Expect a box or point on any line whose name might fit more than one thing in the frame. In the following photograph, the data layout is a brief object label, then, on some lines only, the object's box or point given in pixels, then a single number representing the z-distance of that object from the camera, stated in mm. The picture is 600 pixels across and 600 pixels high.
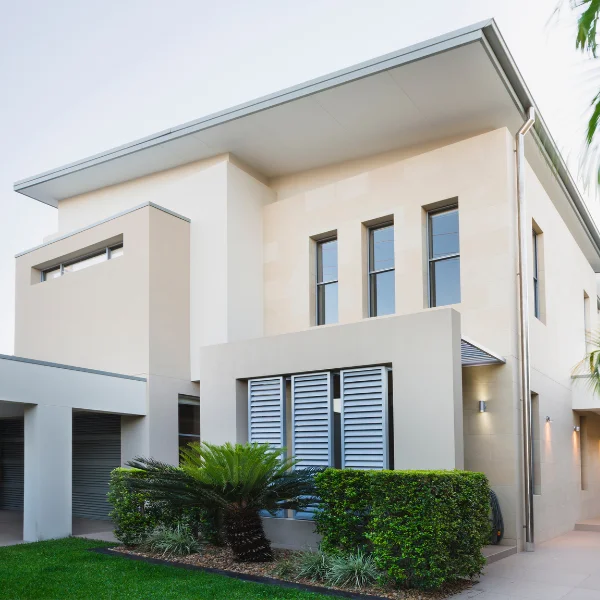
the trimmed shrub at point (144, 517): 10812
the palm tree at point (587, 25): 3023
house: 10898
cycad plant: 9719
